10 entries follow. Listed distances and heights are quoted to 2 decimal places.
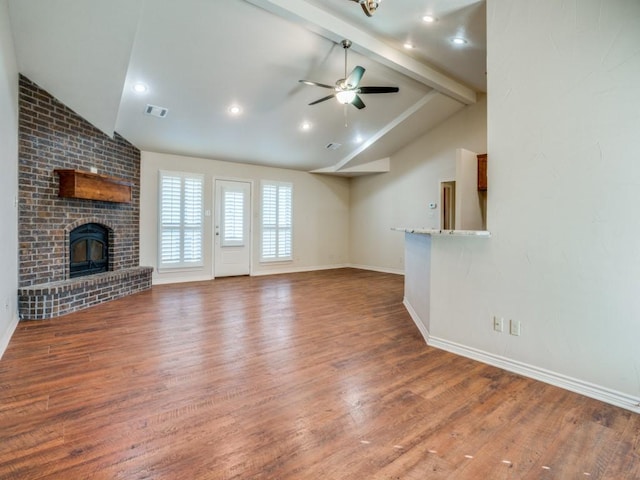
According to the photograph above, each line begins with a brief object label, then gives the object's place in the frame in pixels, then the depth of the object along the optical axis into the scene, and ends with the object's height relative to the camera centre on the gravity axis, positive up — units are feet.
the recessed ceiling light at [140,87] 13.76 +6.41
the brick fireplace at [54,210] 12.65 +1.19
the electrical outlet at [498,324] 8.91 -2.28
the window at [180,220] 20.70 +1.15
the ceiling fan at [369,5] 7.99 +5.77
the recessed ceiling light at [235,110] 16.46 +6.56
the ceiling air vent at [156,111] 15.58 +6.14
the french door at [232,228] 22.89 +0.70
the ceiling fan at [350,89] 12.47 +6.11
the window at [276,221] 25.07 +1.35
